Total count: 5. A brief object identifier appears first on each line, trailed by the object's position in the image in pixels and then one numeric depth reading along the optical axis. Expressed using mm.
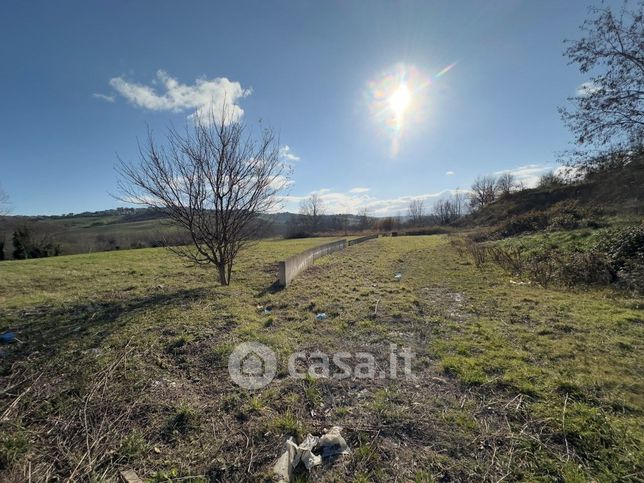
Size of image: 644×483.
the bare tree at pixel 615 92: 8742
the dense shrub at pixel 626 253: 6312
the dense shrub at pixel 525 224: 17891
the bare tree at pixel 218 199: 7152
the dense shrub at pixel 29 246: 25469
